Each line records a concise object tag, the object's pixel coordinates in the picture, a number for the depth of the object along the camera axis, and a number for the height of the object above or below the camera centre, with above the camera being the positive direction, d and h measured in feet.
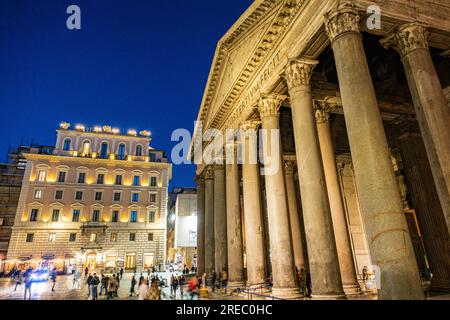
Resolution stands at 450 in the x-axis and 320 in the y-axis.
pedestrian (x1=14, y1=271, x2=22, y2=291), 72.27 -3.51
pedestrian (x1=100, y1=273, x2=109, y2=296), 52.60 -3.74
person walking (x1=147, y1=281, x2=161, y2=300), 29.78 -3.28
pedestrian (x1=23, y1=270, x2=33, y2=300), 46.96 -2.69
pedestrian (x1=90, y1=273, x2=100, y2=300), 46.75 -3.71
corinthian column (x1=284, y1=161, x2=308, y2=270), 49.15 +6.32
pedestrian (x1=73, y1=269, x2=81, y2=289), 70.13 -4.13
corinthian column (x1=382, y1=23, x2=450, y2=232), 23.24 +12.43
